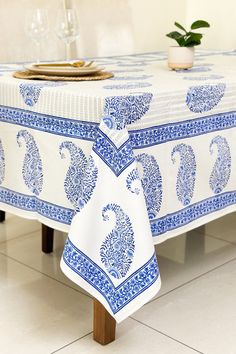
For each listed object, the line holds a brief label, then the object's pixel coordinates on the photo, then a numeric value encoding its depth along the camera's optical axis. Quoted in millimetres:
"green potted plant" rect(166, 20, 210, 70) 3250
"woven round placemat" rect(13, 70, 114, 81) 2916
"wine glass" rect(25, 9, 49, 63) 3490
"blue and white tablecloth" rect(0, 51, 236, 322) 2590
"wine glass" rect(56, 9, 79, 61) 3539
